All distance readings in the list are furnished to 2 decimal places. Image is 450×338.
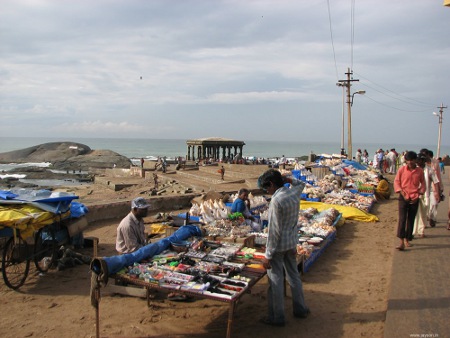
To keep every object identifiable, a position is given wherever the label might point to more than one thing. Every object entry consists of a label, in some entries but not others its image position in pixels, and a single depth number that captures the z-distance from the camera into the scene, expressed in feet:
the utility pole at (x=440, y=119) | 107.16
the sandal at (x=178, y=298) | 15.57
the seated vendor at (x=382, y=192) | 43.14
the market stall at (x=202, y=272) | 11.88
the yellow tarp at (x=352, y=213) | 31.81
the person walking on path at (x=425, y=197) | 22.47
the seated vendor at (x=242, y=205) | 25.98
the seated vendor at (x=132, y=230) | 16.74
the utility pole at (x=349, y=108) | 82.94
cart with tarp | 16.33
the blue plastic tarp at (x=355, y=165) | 63.26
